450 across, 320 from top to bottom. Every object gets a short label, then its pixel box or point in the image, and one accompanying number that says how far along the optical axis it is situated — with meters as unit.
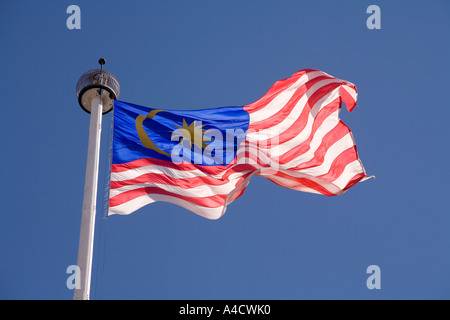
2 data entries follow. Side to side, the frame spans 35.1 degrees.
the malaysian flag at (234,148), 19.38
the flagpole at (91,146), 16.25
